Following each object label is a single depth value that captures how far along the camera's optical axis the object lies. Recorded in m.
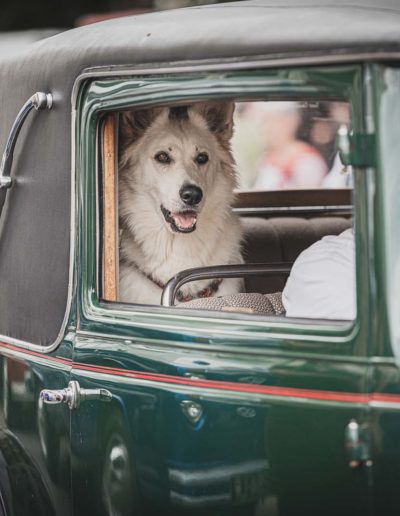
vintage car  4.59
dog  7.59
